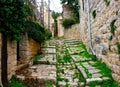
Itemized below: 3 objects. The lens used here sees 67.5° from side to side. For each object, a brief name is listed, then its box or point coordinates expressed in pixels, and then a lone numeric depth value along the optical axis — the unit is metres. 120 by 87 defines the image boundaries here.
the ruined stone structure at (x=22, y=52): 2.34
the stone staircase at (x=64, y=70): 2.42
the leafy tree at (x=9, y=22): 2.05
